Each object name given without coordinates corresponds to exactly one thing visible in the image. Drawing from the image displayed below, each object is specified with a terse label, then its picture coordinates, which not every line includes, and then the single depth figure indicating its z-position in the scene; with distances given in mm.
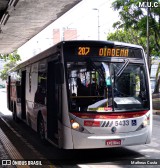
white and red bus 7344
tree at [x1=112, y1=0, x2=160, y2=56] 24088
